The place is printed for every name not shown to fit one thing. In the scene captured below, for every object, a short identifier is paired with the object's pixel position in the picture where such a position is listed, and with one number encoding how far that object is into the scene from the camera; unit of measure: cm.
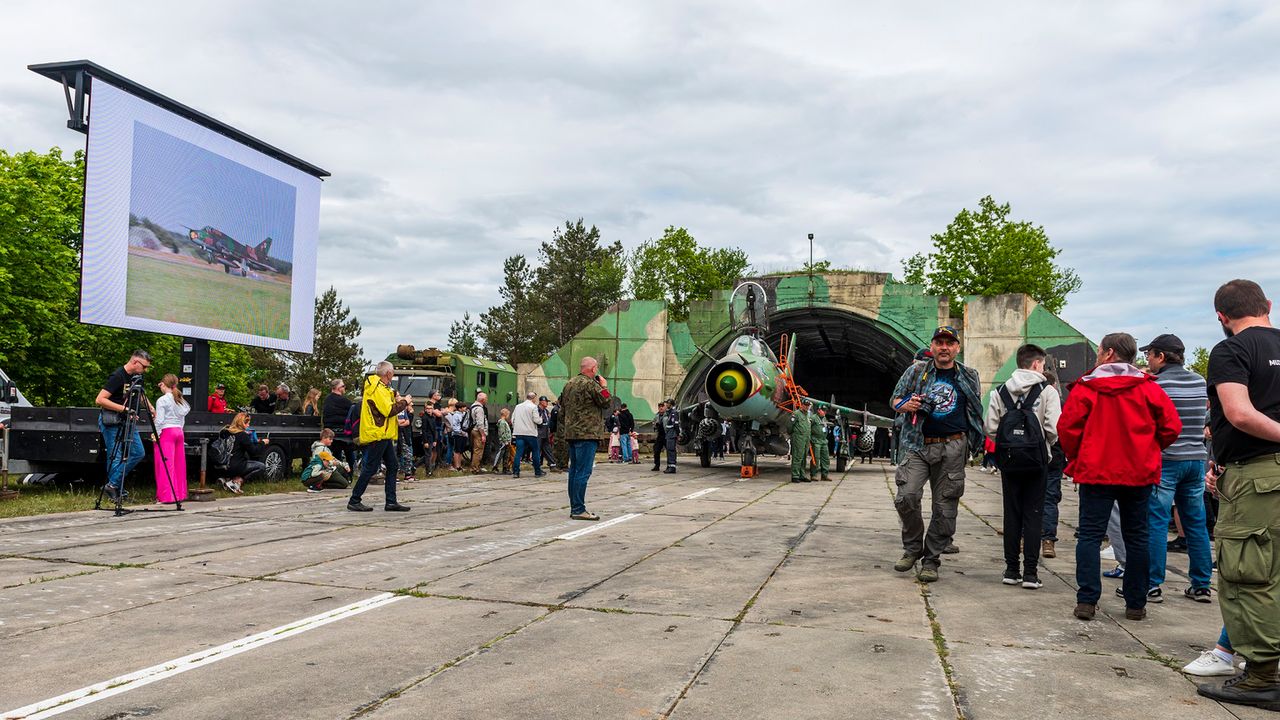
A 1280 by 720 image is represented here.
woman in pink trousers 988
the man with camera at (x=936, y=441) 610
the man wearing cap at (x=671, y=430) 1921
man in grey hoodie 596
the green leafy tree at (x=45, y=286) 2716
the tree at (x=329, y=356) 5266
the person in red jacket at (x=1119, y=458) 499
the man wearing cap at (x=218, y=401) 1427
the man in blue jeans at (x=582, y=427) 917
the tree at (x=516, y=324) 6562
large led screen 1236
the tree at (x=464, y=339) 7925
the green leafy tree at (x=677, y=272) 5931
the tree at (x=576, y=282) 6506
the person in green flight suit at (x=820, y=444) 1803
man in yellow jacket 942
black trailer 1034
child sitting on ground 1249
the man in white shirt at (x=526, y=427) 1656
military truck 2175
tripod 934
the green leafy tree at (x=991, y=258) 4619
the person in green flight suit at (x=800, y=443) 1704
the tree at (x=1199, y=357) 7731
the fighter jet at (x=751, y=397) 1747
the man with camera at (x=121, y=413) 934
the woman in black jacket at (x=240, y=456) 1176
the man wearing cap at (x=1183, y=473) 568
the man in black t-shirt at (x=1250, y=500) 357
